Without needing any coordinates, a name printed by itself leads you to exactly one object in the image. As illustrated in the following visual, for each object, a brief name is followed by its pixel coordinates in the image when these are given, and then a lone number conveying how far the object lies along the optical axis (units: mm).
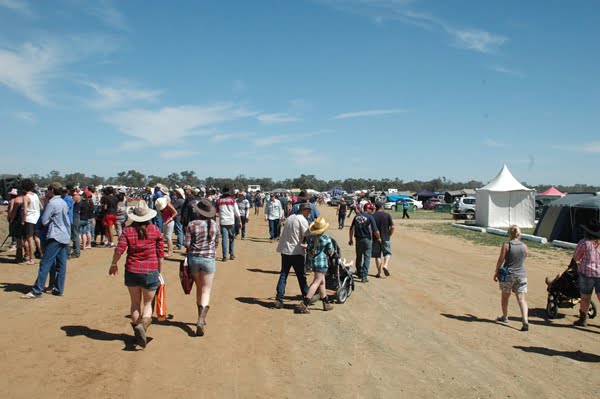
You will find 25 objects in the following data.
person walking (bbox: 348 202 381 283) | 9898
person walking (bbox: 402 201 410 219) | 34816
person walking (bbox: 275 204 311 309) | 7504
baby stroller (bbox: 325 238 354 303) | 8180
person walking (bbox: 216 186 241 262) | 11508
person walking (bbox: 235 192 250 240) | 16844
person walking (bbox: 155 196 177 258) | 10695
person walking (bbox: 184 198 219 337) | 6188
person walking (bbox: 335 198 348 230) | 23641
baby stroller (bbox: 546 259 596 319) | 8203
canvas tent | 17655
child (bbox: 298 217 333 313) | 7418
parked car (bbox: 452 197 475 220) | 34594
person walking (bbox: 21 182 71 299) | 7562
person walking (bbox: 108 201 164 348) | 5543
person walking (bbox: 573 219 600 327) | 7418
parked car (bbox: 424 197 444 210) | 50909
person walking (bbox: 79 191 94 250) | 12766
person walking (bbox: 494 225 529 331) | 7422
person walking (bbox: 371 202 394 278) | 10625
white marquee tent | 26906
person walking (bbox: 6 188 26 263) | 10359
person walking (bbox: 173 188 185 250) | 13704
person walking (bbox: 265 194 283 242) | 16750
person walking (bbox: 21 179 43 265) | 9776
